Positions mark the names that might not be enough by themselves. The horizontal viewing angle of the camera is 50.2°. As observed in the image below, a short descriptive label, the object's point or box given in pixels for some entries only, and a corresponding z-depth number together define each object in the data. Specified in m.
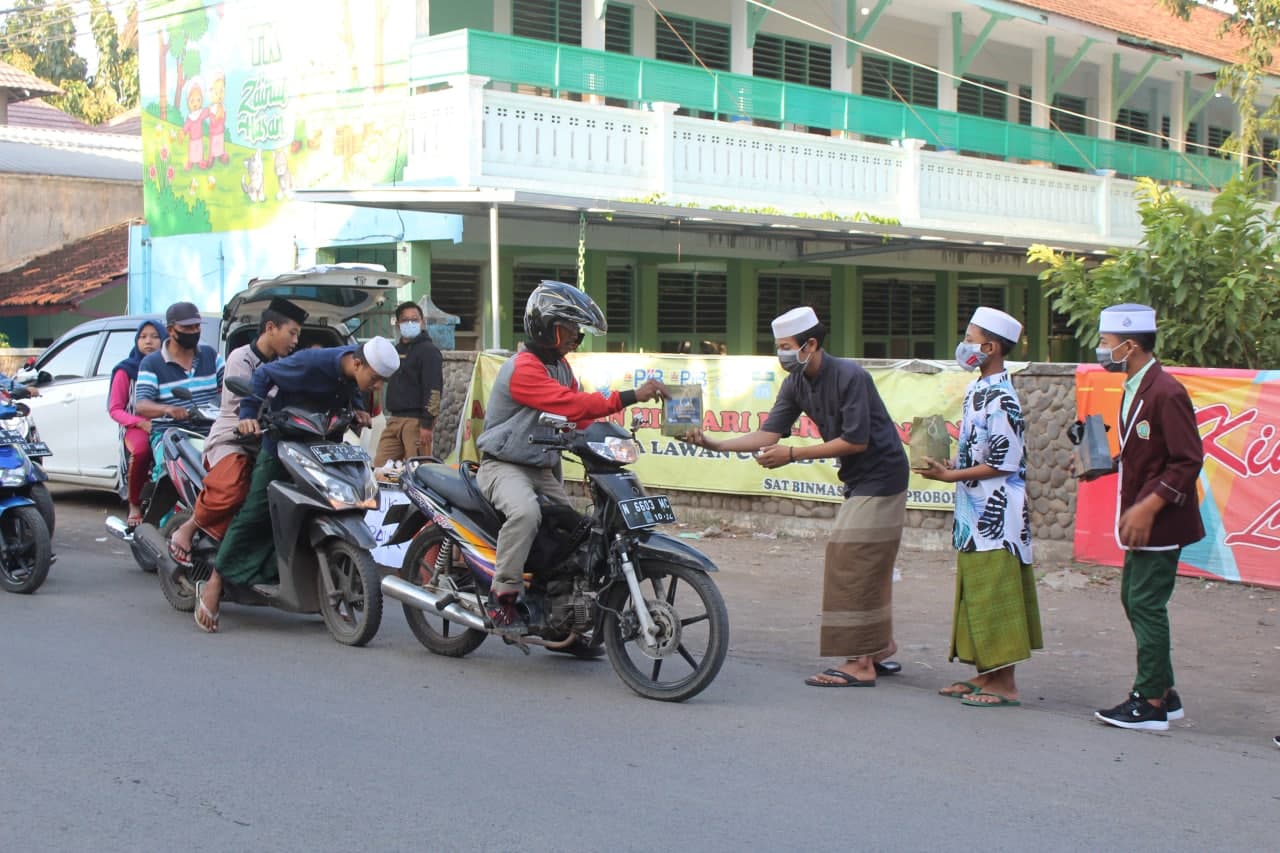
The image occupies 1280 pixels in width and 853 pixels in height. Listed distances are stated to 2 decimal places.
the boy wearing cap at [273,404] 7.32
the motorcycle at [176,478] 8.12
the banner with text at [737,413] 10.80
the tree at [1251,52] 18.39
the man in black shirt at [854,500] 6.59
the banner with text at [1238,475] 9.07
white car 12.37
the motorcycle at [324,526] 7.09
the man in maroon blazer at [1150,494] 5.86
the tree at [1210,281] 10.78
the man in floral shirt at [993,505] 6.29
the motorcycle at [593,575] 6.05
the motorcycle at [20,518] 8.53
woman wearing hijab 9.24
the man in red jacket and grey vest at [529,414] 6.28
